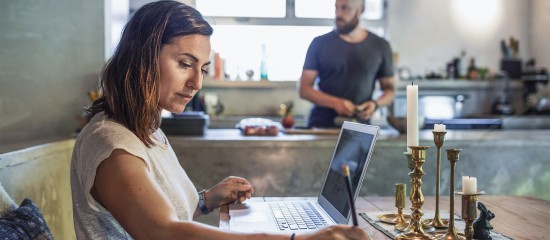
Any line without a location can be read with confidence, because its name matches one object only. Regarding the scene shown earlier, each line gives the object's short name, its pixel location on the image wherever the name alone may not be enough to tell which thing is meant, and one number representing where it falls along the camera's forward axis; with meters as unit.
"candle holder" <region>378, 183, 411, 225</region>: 1.38
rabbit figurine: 1.25
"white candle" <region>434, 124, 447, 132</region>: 1.21
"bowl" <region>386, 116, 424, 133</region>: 3.08
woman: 1.01
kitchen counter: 2.69
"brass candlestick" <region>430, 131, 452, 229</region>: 1.21
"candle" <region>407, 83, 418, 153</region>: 1.25
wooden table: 1.35
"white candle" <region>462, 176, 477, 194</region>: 1.13
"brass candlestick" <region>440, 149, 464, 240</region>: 1.18
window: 6.04
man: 3.40
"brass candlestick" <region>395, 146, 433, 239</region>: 1.25
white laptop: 1.30
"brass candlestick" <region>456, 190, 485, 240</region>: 1.15
